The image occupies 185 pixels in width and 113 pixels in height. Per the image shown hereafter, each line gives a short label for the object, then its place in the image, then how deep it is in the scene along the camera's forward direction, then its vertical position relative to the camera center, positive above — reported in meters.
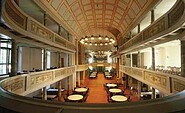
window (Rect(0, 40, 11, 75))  8.38 +0.03
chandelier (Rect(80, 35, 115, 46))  11.50 +1.88
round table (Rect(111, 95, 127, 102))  8.56 -2.83
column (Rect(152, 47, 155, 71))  7.43 -0.16
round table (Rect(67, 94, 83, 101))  8.69 -2.89
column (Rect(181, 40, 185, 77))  5.06 +0.04
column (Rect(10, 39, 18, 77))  5.25 +0.02
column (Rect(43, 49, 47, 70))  7.95 -0.23
